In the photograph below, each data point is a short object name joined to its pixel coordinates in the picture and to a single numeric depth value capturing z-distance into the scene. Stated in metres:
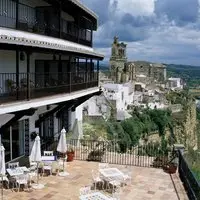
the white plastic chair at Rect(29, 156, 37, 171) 16.24
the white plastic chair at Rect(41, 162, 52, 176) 17.14
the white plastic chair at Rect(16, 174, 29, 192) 14.90
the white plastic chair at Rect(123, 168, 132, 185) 16.24
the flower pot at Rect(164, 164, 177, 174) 18.23
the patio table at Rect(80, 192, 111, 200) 13.13
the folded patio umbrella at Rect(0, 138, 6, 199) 13.64
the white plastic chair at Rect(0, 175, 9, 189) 14.42
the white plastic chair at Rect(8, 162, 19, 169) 15.66
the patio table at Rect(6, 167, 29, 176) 14.84
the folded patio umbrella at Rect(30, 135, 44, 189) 15.52
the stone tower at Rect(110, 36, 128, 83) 105.94
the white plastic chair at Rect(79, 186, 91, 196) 14.01
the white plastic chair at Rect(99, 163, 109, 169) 17.42
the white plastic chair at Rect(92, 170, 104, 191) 15.73
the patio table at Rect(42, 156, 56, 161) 17.12
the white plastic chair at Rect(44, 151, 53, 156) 18.08
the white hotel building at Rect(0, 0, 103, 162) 14.85
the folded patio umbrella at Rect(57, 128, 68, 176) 18.00
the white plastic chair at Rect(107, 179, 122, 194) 15.42
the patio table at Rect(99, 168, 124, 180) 15.72
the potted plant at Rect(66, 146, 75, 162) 19.76
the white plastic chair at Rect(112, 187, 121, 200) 14.08
